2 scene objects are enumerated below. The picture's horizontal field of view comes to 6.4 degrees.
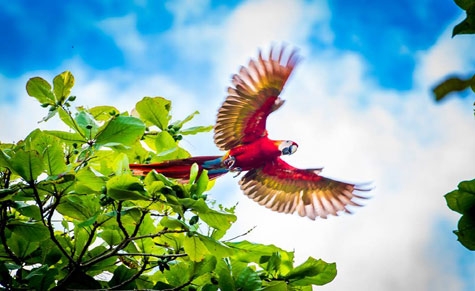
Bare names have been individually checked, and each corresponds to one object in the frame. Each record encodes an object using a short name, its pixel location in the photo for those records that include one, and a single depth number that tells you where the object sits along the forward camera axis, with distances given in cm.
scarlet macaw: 2025
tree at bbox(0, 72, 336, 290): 1921
